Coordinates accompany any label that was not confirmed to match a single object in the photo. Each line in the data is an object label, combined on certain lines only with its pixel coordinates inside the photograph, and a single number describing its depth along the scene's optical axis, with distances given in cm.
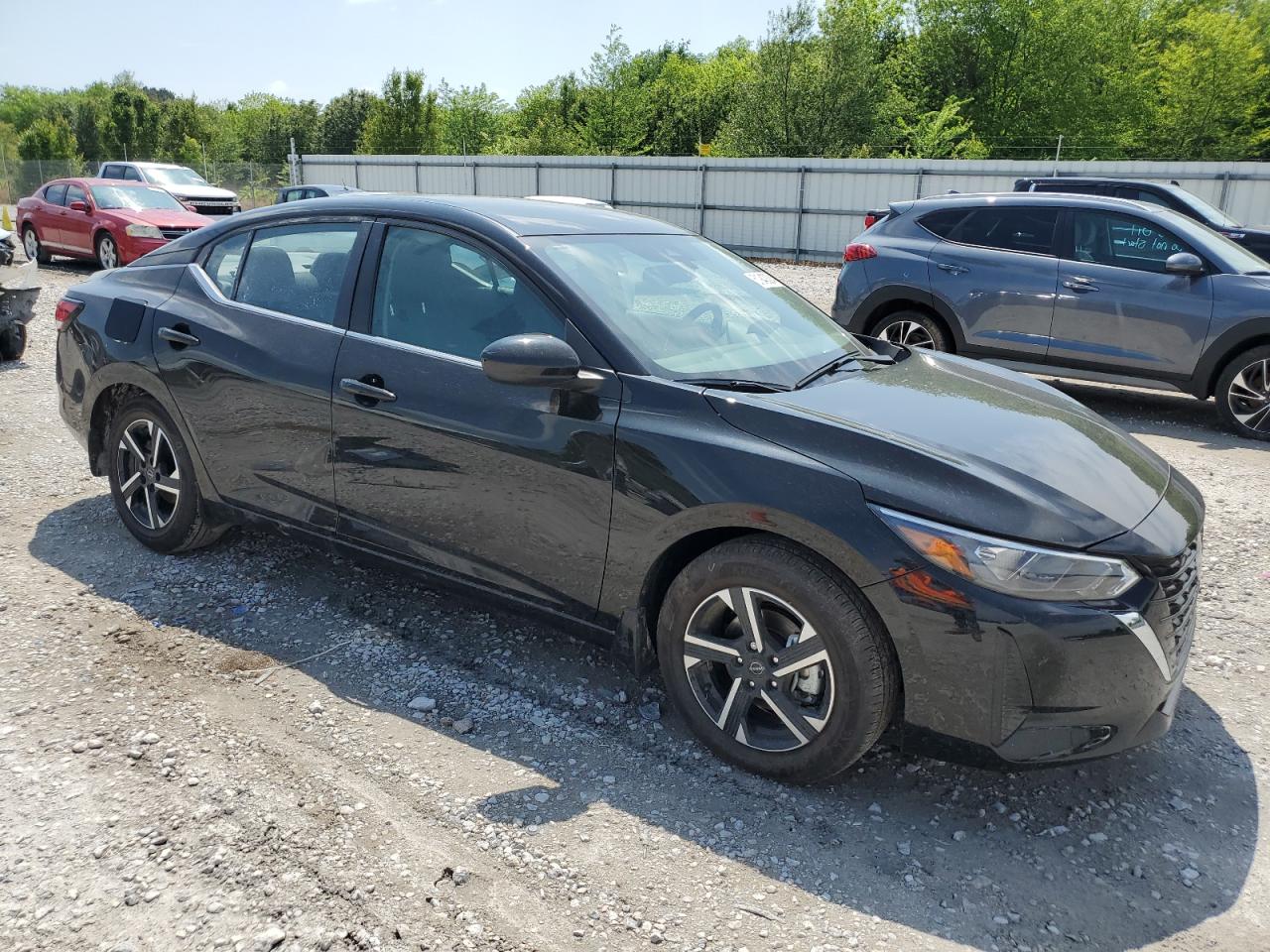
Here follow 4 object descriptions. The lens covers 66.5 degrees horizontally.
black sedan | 267
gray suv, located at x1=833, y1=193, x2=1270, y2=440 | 768
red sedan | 1623
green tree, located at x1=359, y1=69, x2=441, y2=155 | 4441
